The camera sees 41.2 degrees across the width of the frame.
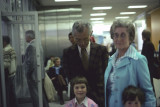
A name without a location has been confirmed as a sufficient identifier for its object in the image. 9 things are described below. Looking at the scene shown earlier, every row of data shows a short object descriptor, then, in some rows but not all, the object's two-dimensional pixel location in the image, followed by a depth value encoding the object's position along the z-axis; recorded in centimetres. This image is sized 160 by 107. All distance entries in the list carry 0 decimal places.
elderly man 194
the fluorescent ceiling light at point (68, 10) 1019
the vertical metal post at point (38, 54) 403
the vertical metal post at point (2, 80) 381
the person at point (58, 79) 597
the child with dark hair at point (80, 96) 201
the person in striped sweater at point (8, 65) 402
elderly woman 149
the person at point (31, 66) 431
